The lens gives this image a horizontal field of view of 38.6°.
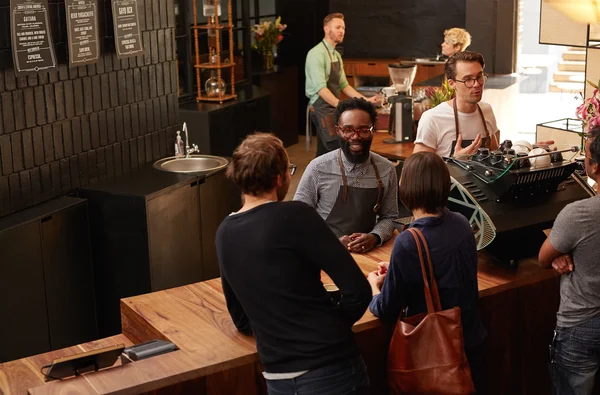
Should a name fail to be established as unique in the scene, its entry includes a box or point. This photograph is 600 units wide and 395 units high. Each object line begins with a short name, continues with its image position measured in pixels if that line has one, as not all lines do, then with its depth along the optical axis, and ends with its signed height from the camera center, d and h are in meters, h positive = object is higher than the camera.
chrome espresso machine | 3.15 -0.71
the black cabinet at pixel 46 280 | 4.16 -1.33
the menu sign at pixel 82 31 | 4.67 -0.09
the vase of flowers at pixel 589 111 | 4.13 -0.52
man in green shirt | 7.55 -0.56
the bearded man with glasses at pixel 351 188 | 3.60 -0.74
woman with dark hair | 2.62 -0.74
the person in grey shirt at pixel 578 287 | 2.81 -0.95
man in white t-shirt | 4.09 -0.54
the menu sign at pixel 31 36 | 4.27 -0.10
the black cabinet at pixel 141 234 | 4.80 -1.24
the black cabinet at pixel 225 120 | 7.32 -0.95
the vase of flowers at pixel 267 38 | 9.88 -0.32
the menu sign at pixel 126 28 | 5.08 -0.09
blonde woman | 7.91 -0.32
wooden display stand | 7.74 -0.39
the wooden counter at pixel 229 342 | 2.61 -1.08
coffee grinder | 6.12 -0.79
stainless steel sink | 5.54 -0.96
